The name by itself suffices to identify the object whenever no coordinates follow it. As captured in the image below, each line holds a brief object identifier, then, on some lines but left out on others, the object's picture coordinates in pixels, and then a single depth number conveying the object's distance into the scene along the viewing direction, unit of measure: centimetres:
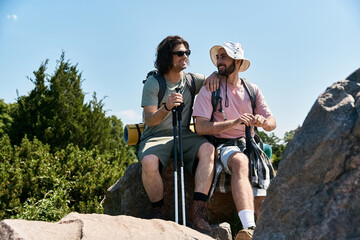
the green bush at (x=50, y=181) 684
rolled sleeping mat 518
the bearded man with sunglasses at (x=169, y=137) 428
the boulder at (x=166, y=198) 480
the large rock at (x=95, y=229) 262
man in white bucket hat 415
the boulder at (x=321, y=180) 207
